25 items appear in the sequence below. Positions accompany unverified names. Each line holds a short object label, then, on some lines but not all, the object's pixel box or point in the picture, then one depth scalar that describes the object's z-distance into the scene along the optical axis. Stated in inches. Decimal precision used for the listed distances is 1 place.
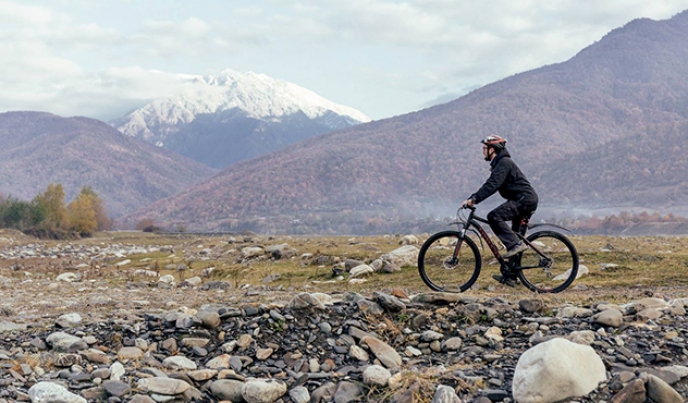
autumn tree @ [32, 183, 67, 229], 3346.5
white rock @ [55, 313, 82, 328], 334.6
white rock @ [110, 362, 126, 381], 262.7
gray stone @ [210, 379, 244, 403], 254.8
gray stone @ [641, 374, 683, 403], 219.6
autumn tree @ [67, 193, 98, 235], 3376.0
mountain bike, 426.3
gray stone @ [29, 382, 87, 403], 230.2
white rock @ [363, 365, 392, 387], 258.4
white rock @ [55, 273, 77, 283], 746.1
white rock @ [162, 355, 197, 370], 284.7
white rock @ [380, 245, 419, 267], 645.3
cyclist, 406.3
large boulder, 228.1
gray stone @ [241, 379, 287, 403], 251.4
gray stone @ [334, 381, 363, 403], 252.1
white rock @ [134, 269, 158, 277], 810.2
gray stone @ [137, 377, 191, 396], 248.5
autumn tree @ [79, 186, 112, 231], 4092.0
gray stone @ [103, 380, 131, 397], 244.4
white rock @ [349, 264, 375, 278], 616.6
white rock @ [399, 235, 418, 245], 991.6
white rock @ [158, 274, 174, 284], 709.5
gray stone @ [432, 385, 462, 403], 233.0
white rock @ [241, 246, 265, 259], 938.7
